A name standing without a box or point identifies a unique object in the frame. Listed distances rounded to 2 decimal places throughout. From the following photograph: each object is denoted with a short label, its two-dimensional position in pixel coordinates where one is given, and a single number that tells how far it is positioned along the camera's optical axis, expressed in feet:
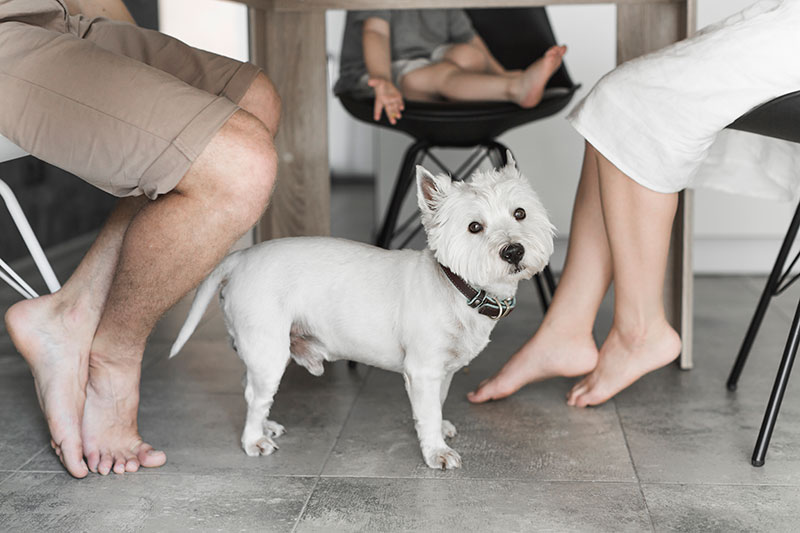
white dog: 4.42
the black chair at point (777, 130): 4.25
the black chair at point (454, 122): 6.38
